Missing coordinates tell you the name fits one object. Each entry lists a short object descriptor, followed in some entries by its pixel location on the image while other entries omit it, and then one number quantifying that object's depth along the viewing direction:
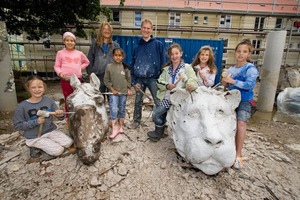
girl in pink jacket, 3.41
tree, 7.59
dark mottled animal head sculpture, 2.59
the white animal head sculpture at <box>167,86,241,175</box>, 2.40
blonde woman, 3.65
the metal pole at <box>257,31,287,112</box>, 6.05
